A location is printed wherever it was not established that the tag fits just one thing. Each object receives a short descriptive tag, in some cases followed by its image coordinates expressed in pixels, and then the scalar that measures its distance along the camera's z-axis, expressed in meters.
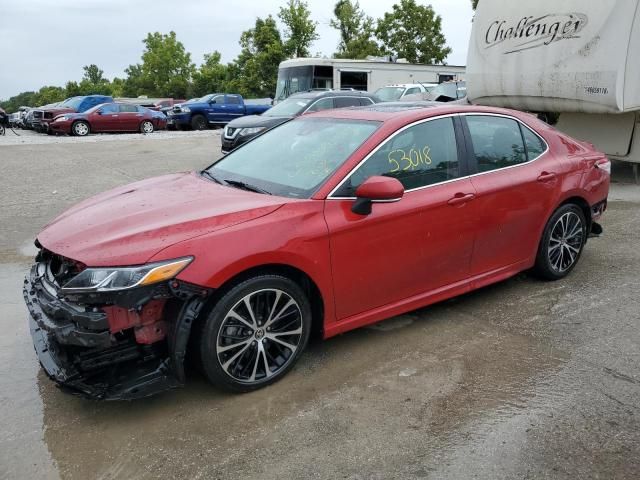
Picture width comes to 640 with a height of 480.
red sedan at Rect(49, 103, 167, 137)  22.33
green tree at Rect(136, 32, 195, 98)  62.22
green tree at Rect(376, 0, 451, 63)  40.44
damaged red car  2.95
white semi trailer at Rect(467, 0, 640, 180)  8.00
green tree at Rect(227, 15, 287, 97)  39.22
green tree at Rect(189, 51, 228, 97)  53.84
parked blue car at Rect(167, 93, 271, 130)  24.97
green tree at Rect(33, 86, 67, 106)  74.69
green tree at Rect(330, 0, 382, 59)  41.06
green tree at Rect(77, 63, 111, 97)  63.16
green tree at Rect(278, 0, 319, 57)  38.75
